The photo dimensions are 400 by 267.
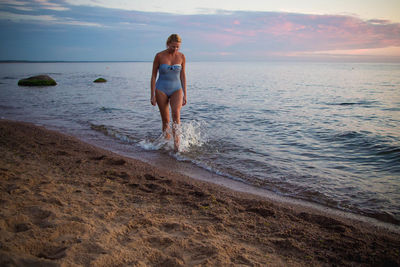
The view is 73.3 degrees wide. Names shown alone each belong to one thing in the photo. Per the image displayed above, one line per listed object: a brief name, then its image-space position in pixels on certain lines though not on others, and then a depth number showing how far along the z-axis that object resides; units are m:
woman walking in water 6.23
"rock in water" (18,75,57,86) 25.06
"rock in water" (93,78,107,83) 31.53
